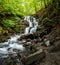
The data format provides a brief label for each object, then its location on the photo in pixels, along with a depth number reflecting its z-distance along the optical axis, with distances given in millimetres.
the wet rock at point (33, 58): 3247
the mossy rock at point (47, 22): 5965
